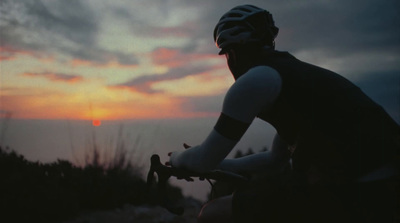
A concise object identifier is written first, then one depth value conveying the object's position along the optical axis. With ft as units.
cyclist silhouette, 5.85
